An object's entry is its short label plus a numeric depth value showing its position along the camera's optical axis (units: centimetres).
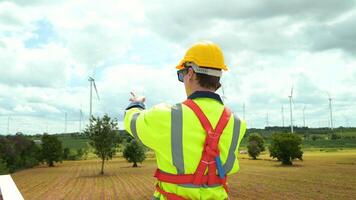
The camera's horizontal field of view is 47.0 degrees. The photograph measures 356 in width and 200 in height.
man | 247
